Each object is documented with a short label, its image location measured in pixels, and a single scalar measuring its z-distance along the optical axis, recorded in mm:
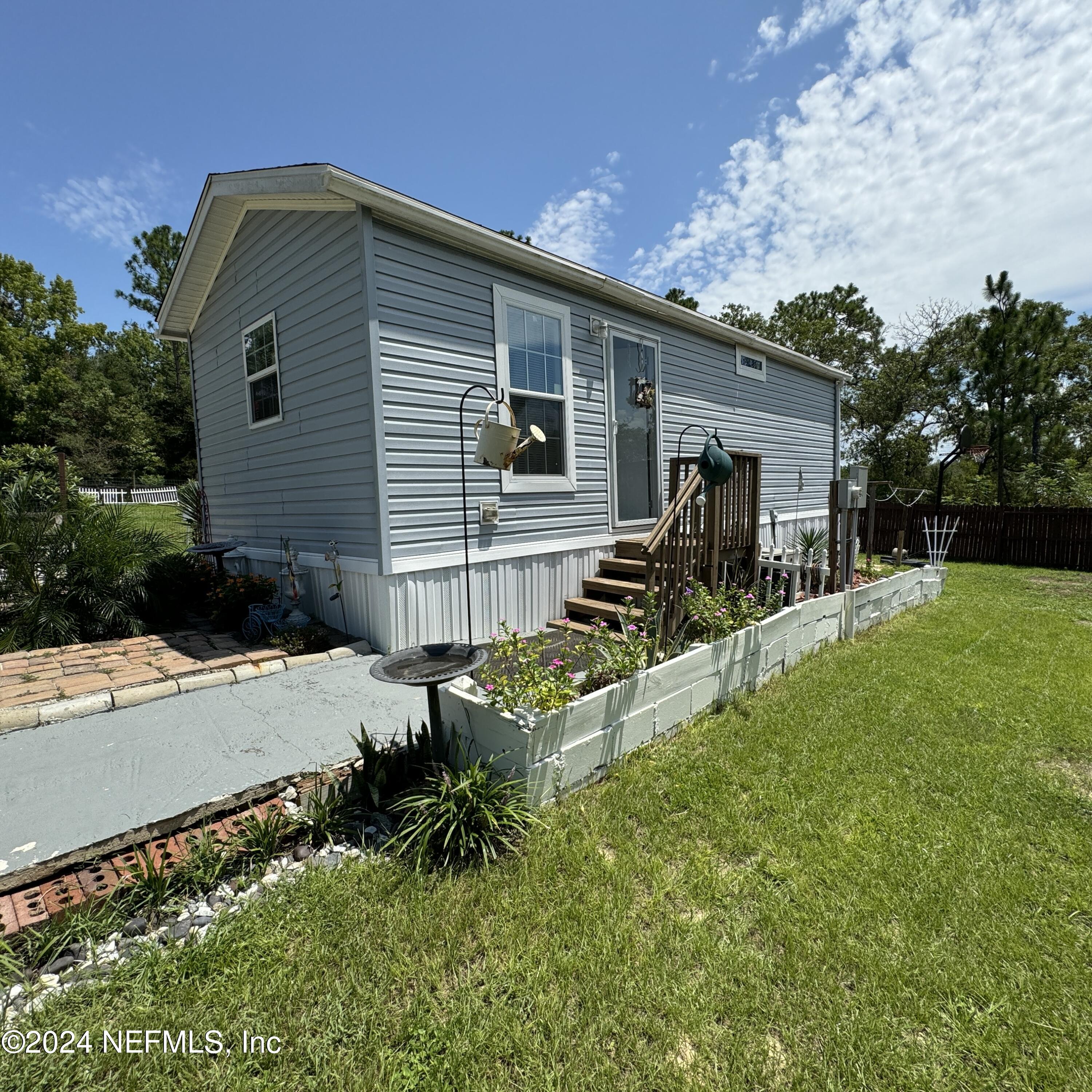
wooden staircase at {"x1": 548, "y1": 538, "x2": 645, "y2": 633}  5098
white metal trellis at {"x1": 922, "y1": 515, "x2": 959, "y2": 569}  10359
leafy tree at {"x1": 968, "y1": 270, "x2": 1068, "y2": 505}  12984
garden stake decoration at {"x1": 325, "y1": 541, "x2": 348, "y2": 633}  4863
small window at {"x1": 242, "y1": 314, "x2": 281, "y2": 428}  5652
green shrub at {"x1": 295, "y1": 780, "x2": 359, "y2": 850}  2311
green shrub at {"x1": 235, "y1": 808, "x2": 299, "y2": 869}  2143
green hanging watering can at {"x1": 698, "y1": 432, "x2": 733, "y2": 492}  4105
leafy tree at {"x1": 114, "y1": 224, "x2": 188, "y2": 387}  25672
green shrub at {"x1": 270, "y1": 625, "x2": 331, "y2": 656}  4562
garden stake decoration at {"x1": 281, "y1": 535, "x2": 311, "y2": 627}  4973
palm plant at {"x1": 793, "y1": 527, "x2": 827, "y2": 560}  6164
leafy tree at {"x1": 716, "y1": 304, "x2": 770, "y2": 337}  22312
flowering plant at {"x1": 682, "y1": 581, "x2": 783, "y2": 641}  3805
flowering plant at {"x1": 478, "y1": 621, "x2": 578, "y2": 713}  2531
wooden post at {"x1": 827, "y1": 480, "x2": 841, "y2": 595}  5707
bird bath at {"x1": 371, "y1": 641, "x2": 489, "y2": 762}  2326
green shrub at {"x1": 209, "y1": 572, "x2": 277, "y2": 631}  5371
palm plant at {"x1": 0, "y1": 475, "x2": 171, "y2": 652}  4691
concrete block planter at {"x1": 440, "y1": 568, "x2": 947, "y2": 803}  2482
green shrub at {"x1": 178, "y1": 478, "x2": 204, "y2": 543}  8594
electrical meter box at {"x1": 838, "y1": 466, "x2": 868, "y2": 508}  5707
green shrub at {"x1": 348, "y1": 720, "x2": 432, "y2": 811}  2502
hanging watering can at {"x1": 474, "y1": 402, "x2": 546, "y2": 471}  3580
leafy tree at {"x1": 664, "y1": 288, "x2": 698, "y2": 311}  21234
